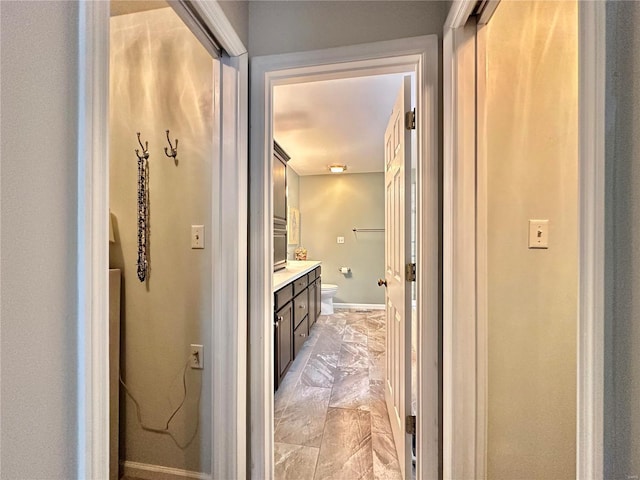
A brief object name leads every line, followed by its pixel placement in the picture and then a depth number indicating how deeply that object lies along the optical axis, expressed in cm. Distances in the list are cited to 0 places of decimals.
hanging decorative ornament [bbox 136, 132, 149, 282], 144
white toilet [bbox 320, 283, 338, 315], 461
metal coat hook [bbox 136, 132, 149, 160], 144
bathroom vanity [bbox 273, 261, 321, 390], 210
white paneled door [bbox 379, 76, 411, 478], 142
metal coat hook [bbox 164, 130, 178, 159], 140
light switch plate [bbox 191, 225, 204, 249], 138
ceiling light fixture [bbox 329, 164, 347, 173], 457
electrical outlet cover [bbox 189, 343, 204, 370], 139
